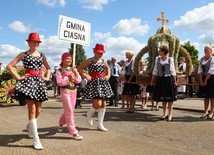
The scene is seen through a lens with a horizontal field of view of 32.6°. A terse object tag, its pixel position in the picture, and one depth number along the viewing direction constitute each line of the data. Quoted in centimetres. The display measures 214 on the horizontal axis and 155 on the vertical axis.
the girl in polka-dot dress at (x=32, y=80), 619
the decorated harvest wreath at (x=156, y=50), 1108
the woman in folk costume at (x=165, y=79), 959
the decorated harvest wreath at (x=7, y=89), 1495
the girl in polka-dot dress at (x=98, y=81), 771
